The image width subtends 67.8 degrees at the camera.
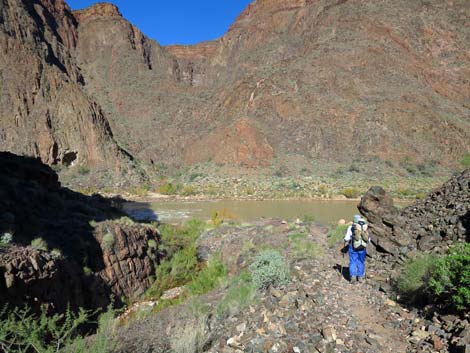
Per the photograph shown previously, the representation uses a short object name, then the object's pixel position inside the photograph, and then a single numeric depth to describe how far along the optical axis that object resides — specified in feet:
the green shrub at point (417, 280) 16.88
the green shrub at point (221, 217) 56.15
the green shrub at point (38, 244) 23.86
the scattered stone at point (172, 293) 30.81
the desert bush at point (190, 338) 14.53
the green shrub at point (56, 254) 23.67
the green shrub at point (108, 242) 30.81
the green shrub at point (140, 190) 118.12
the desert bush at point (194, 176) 143.00
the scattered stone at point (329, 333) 14.02
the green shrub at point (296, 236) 34.90
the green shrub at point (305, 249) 27.58
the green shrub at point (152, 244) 36.88
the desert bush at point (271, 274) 20.58
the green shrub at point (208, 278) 30.35
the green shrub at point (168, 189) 122.72
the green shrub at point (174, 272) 32.57
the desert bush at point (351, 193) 109.91
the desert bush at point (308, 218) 55.76
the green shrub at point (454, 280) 13.61
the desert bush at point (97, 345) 13.21
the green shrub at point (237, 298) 18.51
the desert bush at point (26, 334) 12.64
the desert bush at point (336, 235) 31.98
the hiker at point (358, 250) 21.06
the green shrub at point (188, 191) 120.51
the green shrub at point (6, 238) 22.34
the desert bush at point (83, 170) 130.93
